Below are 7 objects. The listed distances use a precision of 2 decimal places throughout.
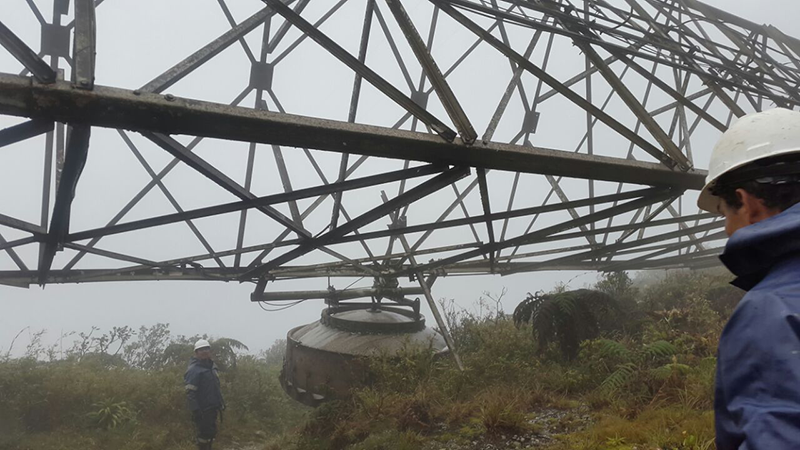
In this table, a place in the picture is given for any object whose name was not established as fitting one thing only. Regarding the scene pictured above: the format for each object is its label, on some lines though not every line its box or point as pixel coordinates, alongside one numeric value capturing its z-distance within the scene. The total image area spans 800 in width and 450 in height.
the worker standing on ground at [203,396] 8.37
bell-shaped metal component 7.45
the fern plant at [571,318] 7.38
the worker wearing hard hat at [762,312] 0.93
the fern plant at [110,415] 9.16
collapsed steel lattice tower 3.09
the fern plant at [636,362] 5.18
